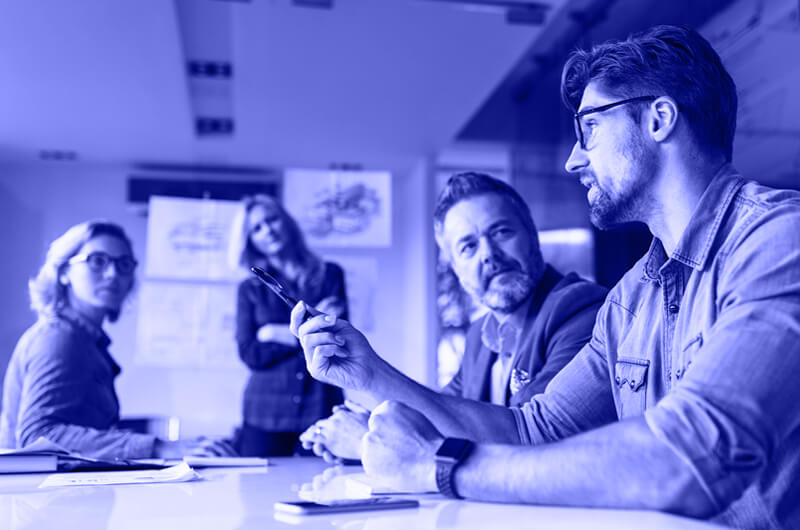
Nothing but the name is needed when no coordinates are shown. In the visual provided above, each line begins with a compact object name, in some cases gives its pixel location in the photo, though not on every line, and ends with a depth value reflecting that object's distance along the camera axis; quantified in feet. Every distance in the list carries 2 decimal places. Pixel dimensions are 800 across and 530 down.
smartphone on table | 2.83
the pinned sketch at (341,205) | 12.27
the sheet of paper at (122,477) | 4.00
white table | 2.59
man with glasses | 2.72
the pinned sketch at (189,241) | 12.07
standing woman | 10.42
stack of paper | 4.70
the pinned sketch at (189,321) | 11.91
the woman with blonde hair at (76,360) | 6.73
